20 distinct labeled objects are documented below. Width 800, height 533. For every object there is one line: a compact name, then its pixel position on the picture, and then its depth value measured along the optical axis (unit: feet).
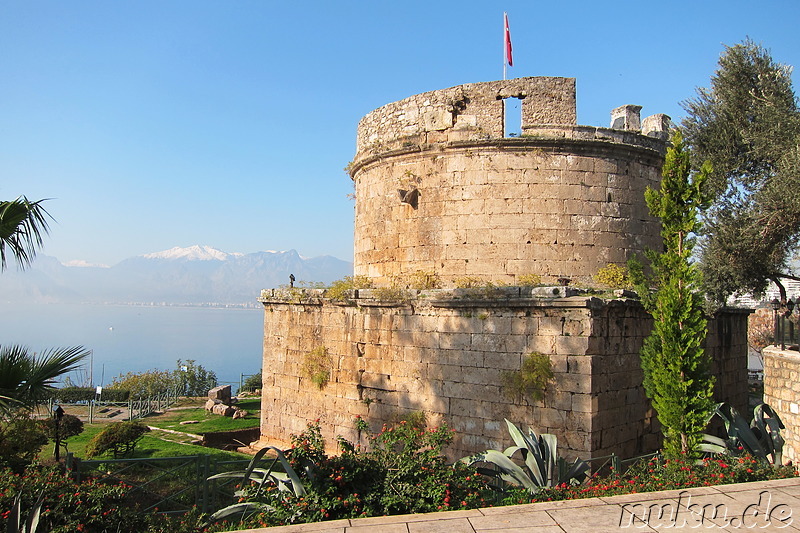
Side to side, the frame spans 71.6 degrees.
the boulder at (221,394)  76.84
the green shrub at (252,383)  112.42
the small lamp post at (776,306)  45.50
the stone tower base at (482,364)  30.96
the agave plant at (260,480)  22.07
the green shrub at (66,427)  46.57
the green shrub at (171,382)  109.60
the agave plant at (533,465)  26.76
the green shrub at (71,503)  19.99
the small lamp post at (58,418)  41.24
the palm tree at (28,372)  22.68
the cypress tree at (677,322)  30.48
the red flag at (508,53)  44.04
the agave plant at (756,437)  31.14
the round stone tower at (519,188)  37.58
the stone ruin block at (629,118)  41.42
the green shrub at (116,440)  45.21
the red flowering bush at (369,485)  21.16
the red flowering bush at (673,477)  22.36
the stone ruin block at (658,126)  41.98
